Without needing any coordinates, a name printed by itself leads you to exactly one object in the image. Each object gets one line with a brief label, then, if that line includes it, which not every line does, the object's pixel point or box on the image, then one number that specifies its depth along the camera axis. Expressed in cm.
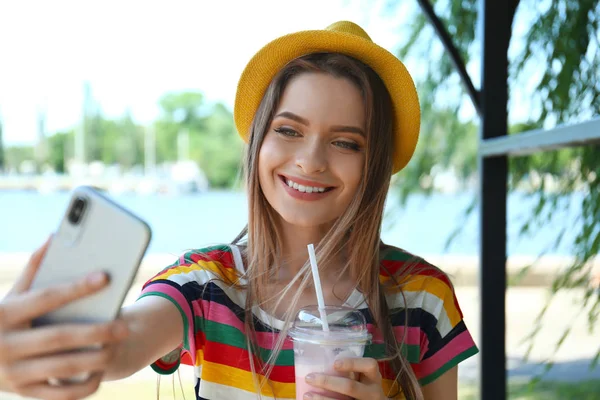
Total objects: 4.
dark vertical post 191
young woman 127
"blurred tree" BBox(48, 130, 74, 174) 2831
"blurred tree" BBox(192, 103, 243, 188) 2705
